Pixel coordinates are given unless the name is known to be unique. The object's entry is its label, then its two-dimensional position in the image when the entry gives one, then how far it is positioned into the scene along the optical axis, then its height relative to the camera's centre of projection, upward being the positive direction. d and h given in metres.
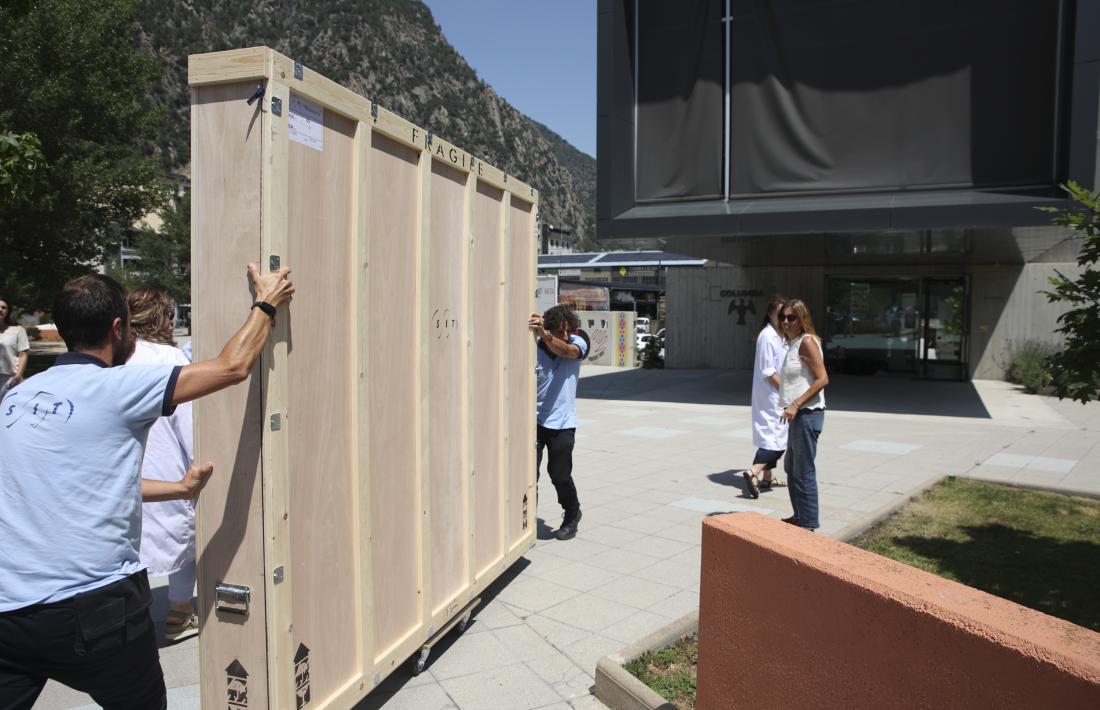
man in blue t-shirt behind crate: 5.82 -0.60
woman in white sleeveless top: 5.84 -0.69
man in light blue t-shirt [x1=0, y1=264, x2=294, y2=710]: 2.19 -0.61
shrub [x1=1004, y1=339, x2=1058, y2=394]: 17.31 -1.19
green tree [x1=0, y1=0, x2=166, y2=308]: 17.36 +4.57
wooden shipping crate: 2.65 -0.34
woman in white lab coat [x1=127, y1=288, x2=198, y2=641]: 4.09 -1.10
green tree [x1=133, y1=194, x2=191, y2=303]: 48.31 +3.87
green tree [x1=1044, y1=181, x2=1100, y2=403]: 4.44 +0.01
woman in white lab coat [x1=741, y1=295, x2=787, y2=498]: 7.57 -0.94
